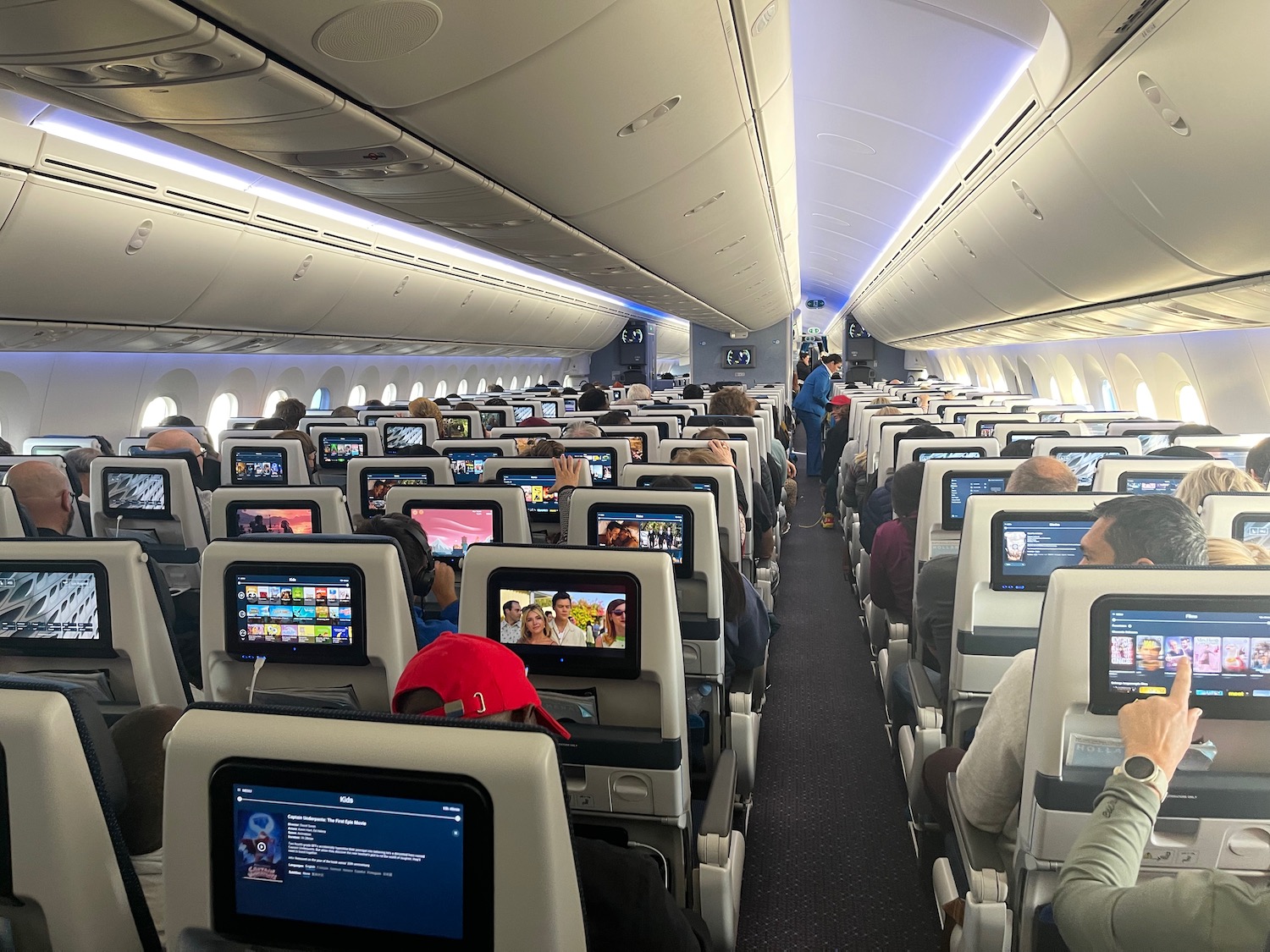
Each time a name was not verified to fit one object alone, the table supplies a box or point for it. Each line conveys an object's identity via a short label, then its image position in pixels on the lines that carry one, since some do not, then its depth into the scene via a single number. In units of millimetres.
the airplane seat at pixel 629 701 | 2953
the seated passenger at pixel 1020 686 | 2775
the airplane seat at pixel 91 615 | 3094
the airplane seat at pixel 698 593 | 4168
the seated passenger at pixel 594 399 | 12984
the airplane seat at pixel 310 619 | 3010
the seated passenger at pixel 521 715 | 1915
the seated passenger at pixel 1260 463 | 5668
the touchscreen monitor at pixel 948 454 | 7090
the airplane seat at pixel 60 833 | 1604
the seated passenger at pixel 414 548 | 4012
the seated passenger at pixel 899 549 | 5766
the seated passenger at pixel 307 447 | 8276
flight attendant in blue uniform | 16562
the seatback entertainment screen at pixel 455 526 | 4883
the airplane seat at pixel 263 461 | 8031
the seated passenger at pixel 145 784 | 2055
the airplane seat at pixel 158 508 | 6137
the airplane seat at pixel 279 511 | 4984
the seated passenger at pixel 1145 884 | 1685
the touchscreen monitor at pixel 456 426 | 11727
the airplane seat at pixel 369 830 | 1389
